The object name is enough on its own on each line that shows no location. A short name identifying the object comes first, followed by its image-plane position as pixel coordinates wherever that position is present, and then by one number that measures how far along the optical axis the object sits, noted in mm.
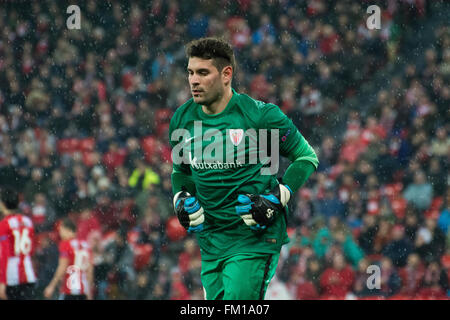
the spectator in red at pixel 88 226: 21359
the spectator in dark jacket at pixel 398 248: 20187
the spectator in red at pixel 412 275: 19750
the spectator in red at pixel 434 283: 19422
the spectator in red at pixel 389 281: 19687
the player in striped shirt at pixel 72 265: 17516
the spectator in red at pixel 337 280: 19469
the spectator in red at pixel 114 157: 24250
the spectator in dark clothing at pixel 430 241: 20031
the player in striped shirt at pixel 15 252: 18056
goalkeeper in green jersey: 10008
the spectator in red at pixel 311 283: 19656
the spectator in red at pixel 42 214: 22516
